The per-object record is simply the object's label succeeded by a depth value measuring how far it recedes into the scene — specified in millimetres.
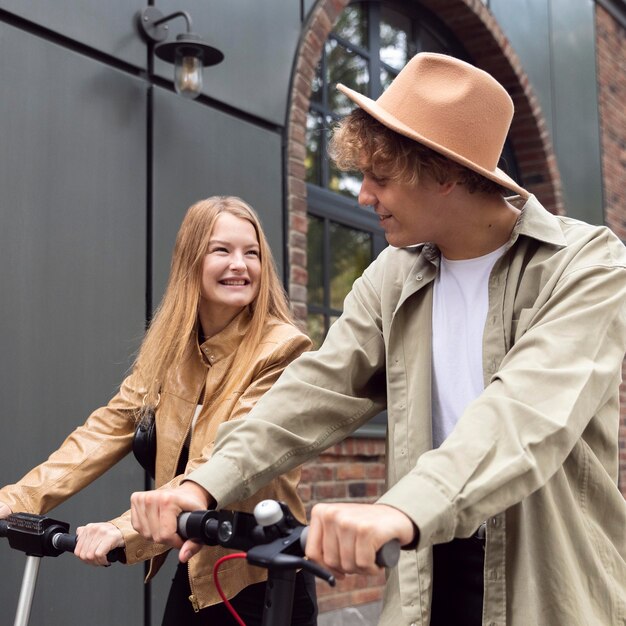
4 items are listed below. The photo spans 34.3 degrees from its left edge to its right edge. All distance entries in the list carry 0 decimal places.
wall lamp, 4742
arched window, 6281
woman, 2801
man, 1841
